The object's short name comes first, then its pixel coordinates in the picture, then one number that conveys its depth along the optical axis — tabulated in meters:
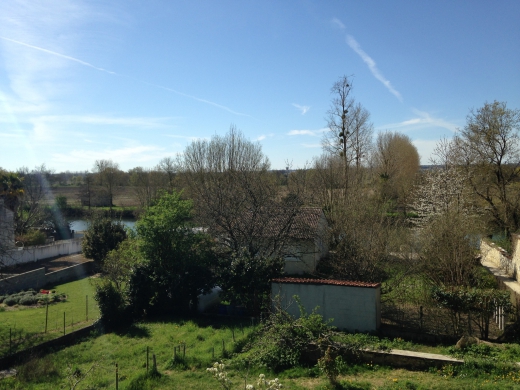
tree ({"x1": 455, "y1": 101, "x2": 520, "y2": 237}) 22.73
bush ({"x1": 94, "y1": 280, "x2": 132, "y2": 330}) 14.52
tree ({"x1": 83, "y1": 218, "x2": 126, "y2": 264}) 26.83
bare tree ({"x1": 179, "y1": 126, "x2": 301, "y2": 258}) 17.45
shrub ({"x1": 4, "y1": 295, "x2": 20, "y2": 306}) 18.47
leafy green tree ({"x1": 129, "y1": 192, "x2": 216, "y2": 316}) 15.91
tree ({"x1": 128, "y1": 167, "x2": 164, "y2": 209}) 44.12
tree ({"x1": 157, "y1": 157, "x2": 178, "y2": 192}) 46.12
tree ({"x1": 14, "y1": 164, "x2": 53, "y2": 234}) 33.96
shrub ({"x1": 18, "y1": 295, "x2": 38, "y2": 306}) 18.48
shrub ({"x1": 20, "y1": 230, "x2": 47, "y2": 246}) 29.34
